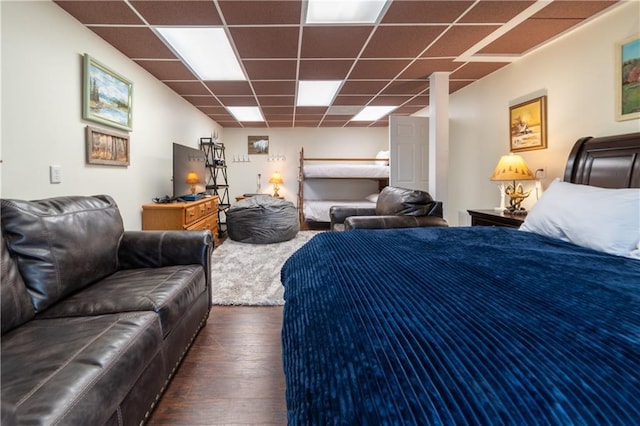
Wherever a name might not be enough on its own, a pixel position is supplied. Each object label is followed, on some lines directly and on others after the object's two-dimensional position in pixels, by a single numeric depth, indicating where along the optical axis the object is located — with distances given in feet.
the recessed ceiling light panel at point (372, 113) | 16.97
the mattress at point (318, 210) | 18.43
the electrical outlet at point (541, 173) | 9.55
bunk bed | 18.60
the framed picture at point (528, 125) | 9.57
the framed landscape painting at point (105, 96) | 7.82
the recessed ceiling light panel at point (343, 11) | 7.26
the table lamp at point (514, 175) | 9.29
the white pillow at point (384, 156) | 19.85
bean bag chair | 14.51
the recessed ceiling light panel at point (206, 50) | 8.55
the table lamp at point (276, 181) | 21.61
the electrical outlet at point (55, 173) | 6.91
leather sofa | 2.79
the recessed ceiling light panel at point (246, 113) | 16.89
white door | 14.24
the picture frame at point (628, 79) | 6.96
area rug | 8.16
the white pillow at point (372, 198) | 19.62
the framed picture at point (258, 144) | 22.22
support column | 11.82
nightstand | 8.42
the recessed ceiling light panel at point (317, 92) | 12.77
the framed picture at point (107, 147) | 8.09
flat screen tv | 12.21
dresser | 10.86
